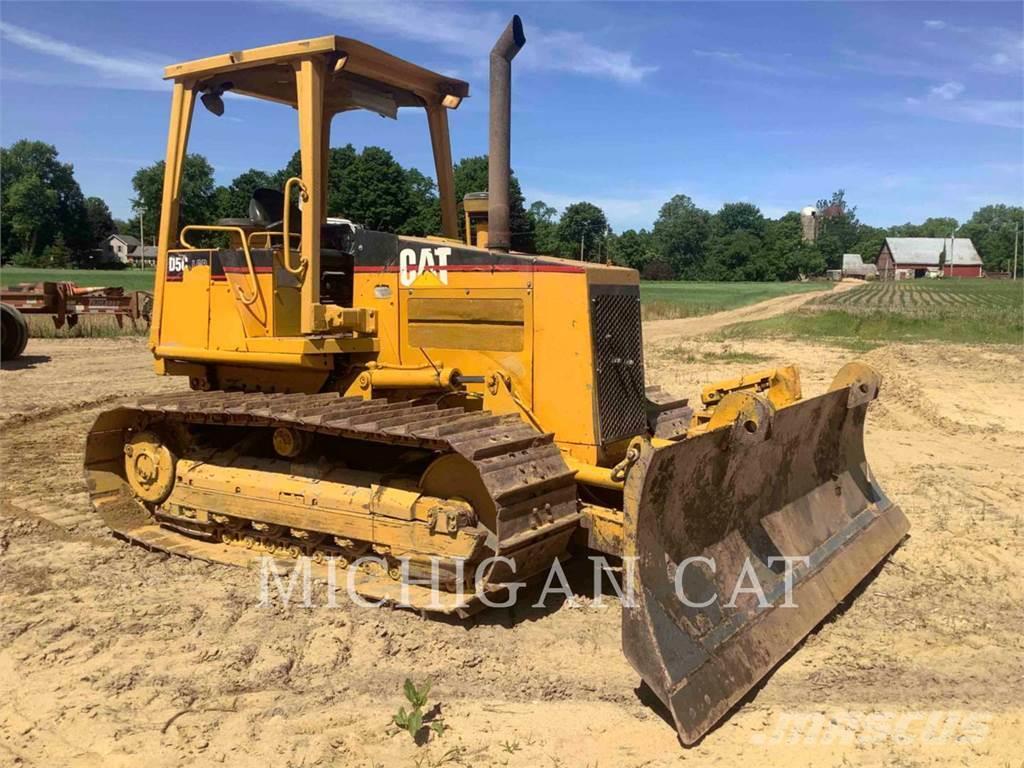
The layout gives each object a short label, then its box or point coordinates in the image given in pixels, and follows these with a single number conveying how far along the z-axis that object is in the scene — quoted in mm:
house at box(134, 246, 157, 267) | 95456
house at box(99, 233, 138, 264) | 100575
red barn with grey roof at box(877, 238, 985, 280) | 123500
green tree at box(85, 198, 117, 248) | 96812
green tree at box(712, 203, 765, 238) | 135875
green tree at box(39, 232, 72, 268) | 80500
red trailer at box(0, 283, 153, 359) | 20094
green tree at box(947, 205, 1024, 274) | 120688
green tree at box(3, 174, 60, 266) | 85375
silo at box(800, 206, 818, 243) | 174250
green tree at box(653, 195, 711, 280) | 124125
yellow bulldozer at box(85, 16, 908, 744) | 4125
